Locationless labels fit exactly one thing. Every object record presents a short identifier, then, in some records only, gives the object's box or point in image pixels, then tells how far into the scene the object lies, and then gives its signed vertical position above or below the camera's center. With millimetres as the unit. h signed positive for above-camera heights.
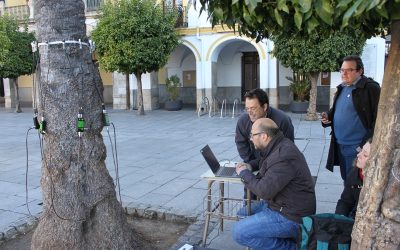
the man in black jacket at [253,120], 3918 -389
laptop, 3818 -820
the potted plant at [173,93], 18547 -455
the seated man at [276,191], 3119 -838
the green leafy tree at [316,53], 12259 +856
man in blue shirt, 4156 -333
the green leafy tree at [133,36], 15023 +1763
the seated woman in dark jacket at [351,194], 3410 -955
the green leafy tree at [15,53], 18297 +1508
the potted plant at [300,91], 15453 -386
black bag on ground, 2676 -1008
